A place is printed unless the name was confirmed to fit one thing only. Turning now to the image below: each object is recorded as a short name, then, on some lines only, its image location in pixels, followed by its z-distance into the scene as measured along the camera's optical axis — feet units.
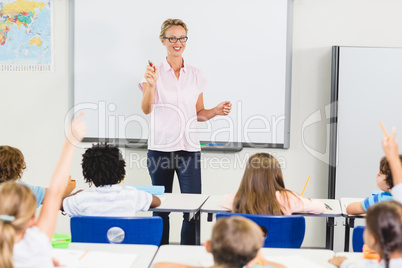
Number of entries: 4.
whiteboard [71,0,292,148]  14.66
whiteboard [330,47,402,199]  14.06
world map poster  15.53
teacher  12.80
